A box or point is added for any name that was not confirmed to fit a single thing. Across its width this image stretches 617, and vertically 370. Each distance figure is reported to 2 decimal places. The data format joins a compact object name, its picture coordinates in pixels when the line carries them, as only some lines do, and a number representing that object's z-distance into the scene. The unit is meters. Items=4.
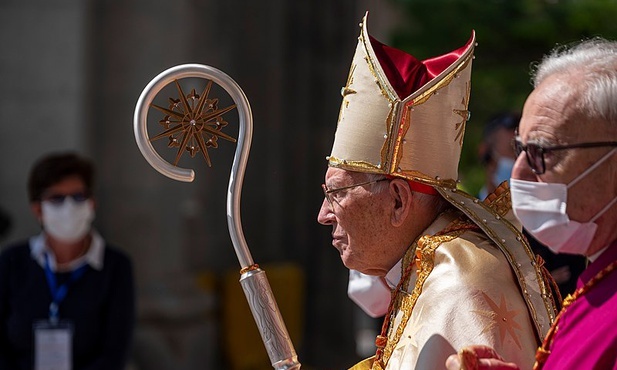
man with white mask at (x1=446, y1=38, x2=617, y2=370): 4.24
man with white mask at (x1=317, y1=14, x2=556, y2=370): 4.87
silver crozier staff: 5.06
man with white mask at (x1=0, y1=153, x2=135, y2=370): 8.66
